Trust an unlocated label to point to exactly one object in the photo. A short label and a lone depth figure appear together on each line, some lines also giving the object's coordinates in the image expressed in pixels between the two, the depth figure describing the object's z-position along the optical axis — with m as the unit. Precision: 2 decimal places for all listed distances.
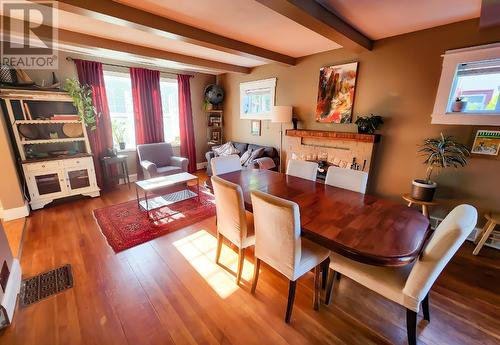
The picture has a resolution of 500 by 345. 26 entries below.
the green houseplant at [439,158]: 2.38
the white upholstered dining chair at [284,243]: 1.35
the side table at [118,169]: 4.00
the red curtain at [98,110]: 3.74
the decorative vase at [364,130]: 3.03
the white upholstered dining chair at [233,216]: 1.68
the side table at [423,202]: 2.42
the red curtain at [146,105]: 4.33
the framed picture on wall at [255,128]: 4.85
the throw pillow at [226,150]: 4.94
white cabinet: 3.20
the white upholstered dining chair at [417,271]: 1.11
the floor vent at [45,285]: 1.76
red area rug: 2.57
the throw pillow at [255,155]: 4.30
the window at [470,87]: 2.22
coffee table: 3.16
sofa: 4.40
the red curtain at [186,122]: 5.00
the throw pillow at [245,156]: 4.46
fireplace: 3.08
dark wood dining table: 1.17
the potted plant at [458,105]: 2.40
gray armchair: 4.02
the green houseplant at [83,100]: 3.35
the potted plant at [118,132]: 4.30
